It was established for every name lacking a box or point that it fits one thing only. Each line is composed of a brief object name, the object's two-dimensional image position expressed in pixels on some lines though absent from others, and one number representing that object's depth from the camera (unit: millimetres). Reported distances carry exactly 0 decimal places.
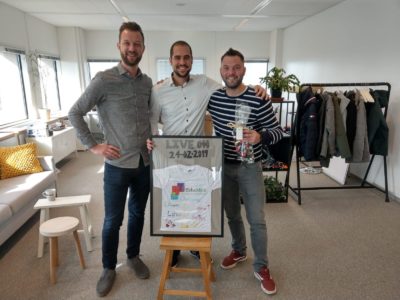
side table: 2326
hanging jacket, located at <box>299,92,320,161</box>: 3066
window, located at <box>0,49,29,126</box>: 4746
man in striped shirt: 1731
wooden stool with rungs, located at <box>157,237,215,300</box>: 1683
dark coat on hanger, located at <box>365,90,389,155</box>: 3209
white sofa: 2453
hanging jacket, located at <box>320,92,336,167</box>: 3089
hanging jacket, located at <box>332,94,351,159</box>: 3113
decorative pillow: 3129
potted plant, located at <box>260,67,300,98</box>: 3145
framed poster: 1649
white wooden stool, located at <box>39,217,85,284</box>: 2055
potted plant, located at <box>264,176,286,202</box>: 3449
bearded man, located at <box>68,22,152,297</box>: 1751
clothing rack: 3215
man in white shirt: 1758
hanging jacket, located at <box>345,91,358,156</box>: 3207
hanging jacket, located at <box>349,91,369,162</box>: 3184
